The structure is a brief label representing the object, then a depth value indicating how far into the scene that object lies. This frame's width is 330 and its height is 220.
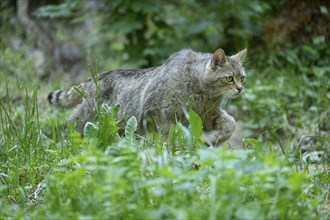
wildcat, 9.08
